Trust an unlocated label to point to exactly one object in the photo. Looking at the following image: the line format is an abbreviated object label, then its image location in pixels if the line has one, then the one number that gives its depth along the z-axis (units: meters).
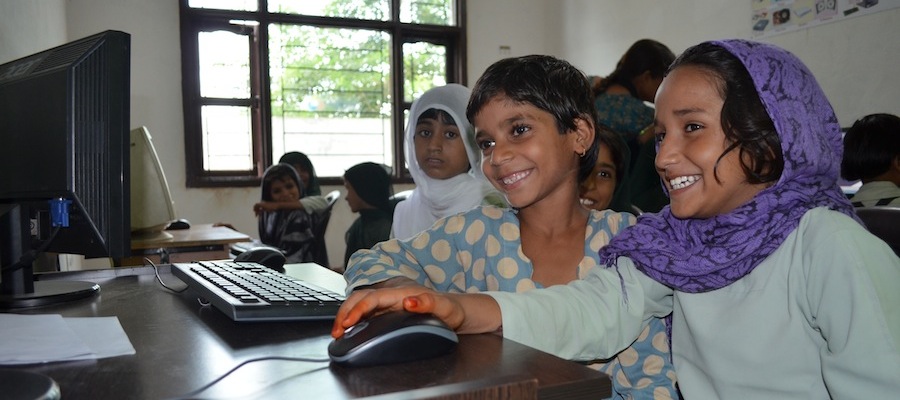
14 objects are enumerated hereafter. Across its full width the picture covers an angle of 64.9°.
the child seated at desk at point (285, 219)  4.28
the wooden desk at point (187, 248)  2.78
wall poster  3.86
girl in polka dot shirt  1.24
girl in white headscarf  2.36
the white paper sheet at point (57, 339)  0.72
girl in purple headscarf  0.83
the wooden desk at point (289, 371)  0.58
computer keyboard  0.88
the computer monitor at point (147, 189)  2.56
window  5.89
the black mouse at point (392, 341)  0.65
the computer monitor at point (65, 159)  1.11
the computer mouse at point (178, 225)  3.76
